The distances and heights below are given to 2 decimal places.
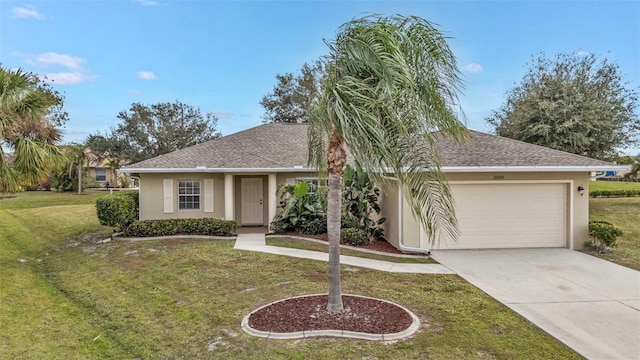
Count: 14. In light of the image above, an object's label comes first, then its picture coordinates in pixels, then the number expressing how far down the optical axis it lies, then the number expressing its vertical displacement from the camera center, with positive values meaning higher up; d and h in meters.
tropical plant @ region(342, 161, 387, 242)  12.52 -0.94
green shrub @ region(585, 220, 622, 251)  11.04 -1.87
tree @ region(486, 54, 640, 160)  18.05 +3.34
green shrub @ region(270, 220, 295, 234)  14.09 -1.98
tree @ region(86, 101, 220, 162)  33.84 +4.02
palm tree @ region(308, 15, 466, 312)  4.71 +0.93
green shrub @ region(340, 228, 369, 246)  11.86 -2.00
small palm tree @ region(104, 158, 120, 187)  35.34 +1.09
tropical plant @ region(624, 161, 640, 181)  28.75 -0.03
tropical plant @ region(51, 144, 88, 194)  31.39 +0.13
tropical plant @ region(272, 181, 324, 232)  13.90 -1.35
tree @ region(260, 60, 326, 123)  33.03 +7.18
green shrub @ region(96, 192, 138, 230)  13.16 -1.27
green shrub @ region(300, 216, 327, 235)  13.59 -1.91
